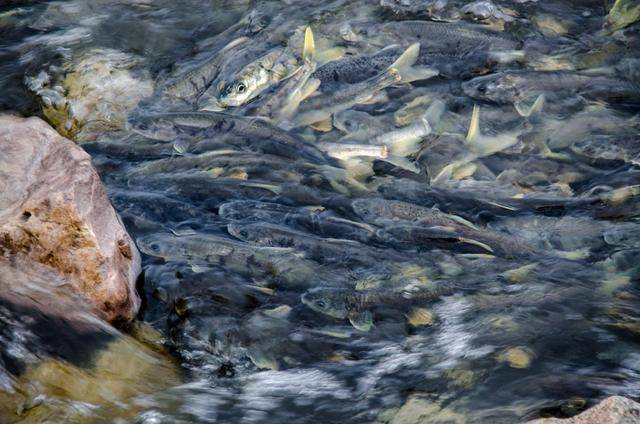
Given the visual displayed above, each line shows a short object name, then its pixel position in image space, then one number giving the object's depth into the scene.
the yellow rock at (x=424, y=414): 6.69
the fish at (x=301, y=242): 9.59
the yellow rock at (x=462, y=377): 7.24
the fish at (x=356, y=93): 12.92
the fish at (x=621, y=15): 14.74
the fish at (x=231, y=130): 11.86
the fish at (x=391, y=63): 13.59
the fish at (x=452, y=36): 14.34
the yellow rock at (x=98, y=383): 6.56
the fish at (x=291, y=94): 12.96
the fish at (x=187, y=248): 9.64
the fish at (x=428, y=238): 9.62
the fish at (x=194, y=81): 14.22
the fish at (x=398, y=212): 10.12
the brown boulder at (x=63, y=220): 8.20
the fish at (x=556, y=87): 12.83
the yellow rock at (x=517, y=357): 7.41
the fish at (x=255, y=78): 13.38
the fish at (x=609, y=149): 11.45
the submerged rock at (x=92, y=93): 13.98
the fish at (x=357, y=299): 8.80
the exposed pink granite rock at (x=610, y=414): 5.57
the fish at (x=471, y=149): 11.44
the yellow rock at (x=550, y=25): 15.01
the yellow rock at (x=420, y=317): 8.63
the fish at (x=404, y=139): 12.27
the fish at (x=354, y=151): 11.84
